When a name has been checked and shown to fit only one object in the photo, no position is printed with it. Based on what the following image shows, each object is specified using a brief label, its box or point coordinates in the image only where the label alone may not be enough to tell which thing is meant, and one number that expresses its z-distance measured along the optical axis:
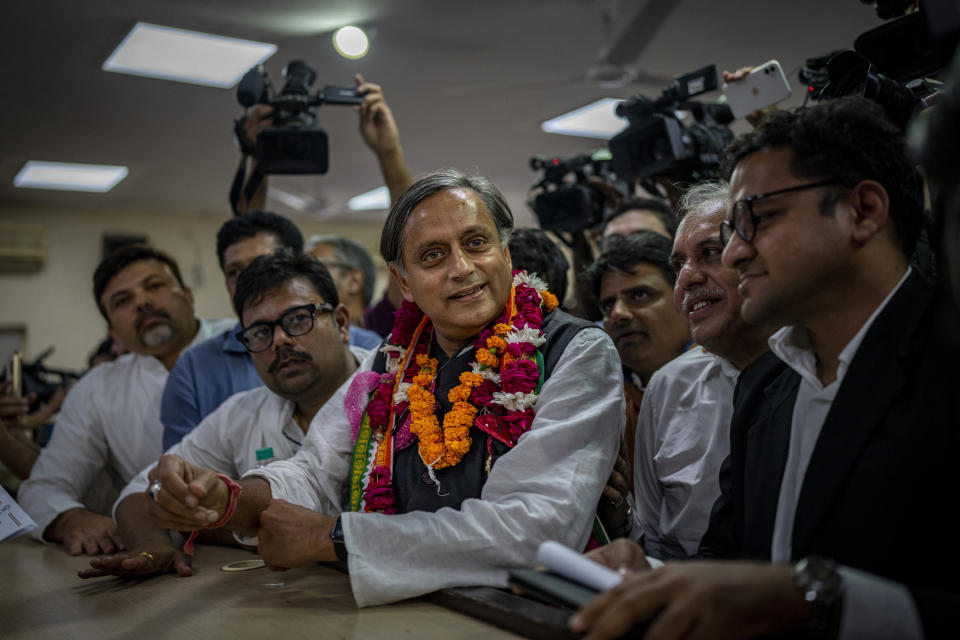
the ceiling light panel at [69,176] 7.35
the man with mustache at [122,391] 2.83
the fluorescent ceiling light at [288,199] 8.42
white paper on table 1.75
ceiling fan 4.43
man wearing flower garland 1.46
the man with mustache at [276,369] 2.31
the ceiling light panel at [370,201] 8.99
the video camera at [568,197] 3.65
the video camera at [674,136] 2.89
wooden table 1.34
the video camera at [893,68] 1.62
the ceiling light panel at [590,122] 6.36
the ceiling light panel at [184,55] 4.74
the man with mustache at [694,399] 1.81
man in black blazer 1.00
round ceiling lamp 4.46
